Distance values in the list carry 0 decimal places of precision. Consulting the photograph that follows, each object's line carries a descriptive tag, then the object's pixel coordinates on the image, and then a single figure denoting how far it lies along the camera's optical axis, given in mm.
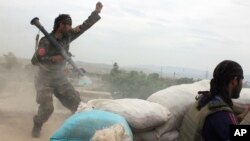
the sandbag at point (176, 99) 2035
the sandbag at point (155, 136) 1969
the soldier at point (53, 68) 3121
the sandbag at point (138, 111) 1893
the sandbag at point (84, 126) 1673
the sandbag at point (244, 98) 2135
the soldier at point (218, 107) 1559
